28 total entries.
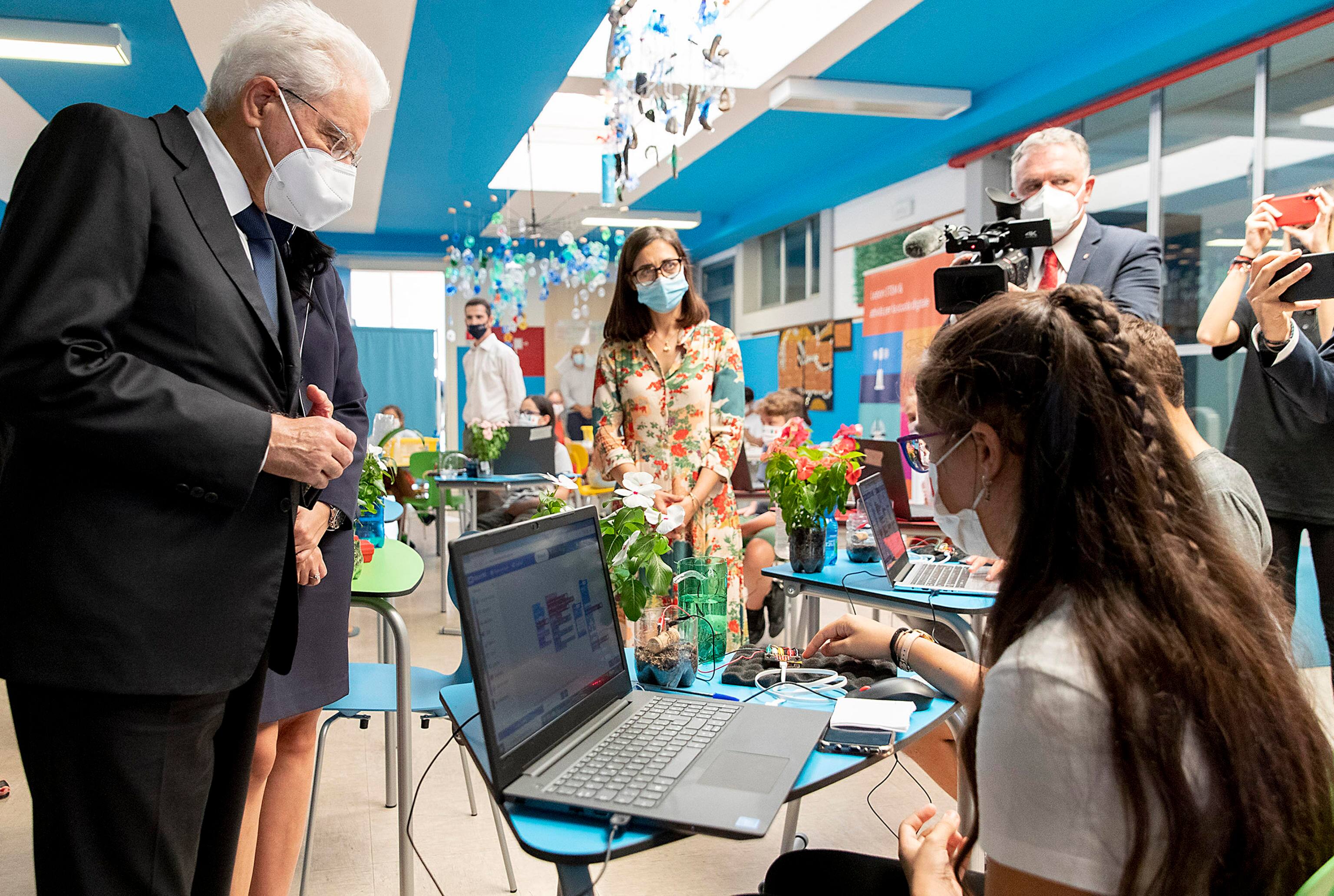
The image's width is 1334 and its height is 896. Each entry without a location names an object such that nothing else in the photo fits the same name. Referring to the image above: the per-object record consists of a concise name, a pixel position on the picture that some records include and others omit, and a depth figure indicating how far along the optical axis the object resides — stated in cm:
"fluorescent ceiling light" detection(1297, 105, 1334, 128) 480
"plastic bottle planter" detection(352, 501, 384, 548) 245
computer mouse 134
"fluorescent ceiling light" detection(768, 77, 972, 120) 637
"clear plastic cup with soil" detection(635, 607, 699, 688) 144
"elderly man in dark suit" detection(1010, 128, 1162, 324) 248
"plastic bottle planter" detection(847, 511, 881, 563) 278
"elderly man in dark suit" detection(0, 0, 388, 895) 101
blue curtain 1187
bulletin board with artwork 987
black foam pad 149
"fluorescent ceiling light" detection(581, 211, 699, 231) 1065
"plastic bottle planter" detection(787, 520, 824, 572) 254
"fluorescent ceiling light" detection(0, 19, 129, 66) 534
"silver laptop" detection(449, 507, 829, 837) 100
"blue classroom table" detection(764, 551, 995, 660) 220
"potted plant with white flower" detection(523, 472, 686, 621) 150
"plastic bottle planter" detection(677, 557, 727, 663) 160
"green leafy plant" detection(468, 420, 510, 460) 579
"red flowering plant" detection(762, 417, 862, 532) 249
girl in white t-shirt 77
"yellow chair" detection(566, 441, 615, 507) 753
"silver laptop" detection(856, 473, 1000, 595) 243
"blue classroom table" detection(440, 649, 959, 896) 93
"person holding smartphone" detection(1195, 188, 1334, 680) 264
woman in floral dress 262
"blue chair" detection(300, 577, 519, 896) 213
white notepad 122
